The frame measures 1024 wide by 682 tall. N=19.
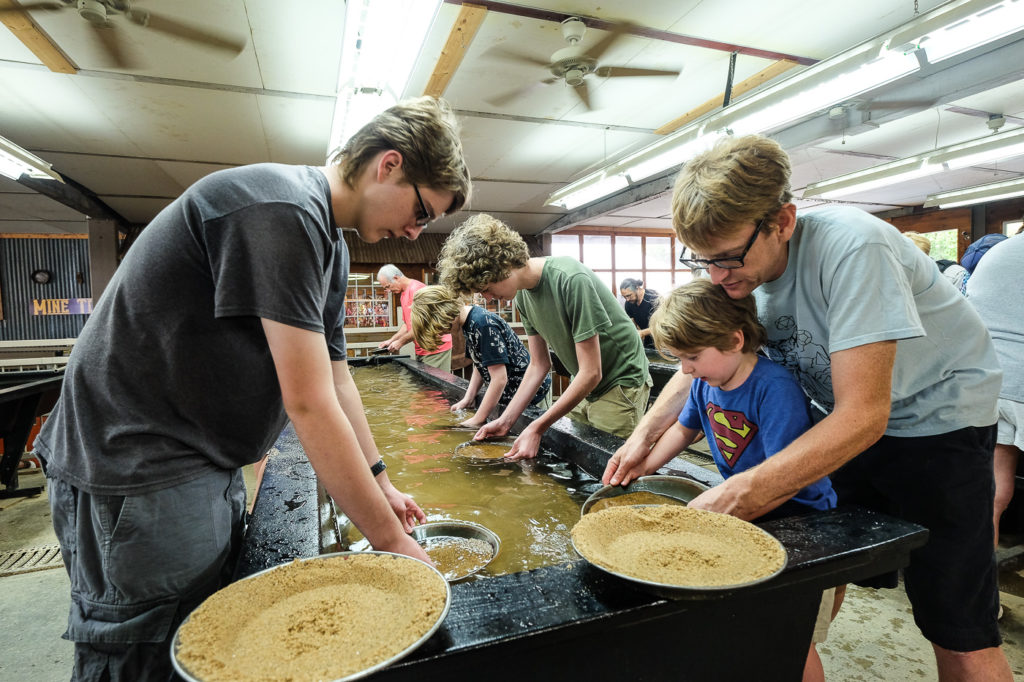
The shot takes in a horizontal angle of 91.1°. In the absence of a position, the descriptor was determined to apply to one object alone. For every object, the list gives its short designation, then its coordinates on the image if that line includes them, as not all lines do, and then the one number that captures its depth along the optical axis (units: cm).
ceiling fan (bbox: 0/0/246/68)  313
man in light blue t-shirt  115
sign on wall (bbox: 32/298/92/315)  1055
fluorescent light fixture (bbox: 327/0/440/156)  278
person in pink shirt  591
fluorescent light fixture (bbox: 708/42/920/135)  313
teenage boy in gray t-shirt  93
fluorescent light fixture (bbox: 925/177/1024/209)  714
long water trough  82
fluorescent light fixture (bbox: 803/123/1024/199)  487
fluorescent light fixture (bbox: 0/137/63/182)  469
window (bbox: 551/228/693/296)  1247
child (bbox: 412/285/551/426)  305
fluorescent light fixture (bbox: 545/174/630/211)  620
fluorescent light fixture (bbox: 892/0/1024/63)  262
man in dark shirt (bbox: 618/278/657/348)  808
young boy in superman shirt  138
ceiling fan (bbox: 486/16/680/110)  362
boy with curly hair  240
